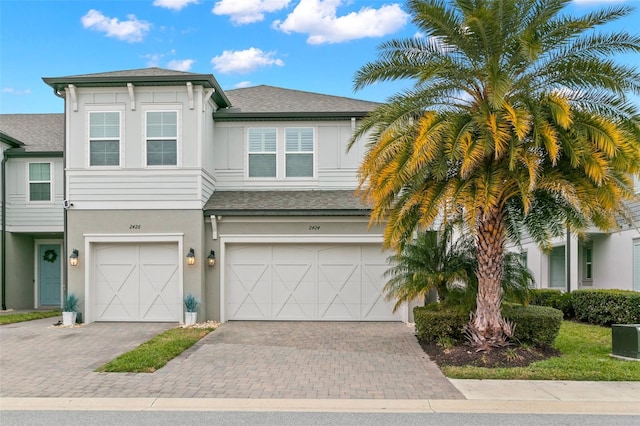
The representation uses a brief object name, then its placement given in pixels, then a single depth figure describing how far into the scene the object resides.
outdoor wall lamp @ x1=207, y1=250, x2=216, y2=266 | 14.55
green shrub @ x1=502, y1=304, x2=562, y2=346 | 10.34
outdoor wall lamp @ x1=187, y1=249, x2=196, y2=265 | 14.09
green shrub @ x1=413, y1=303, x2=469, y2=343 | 10.80
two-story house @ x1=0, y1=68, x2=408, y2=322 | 14.38
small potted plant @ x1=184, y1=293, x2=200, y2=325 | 13.92
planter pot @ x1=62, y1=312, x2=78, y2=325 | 13.97
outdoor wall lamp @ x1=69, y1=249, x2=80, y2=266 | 14.26
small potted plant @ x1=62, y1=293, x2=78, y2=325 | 13.98
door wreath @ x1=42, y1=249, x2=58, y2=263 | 20.16
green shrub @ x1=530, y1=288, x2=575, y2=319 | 16.67
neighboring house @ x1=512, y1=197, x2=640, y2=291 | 15.70
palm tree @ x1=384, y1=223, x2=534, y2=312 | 11.18
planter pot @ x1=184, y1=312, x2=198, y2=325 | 13.92
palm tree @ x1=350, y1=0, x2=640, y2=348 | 8.87
